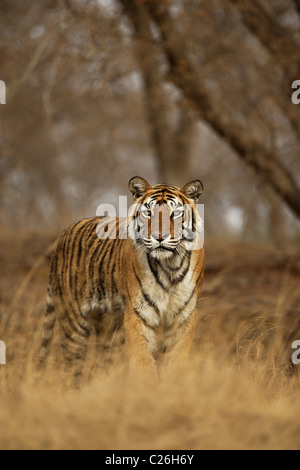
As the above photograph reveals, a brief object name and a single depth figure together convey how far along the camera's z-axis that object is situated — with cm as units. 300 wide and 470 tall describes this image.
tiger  870
